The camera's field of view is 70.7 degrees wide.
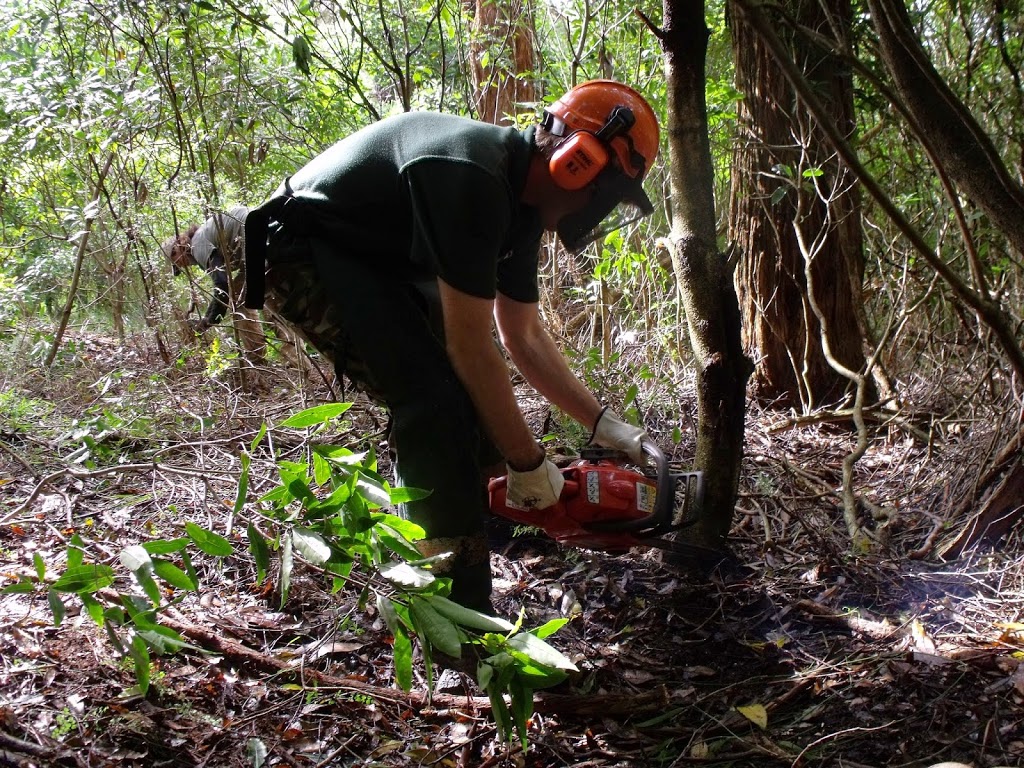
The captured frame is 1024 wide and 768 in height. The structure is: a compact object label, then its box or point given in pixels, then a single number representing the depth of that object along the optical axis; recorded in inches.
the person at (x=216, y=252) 149.8
